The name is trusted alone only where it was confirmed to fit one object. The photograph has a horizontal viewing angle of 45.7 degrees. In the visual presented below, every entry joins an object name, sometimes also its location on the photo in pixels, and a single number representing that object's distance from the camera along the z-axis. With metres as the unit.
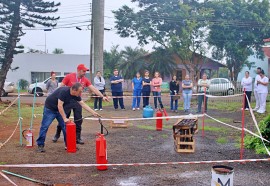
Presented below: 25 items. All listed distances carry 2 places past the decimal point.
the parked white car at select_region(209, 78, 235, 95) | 21.94
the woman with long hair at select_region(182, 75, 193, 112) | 13.70
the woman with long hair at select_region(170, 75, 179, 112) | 14.63
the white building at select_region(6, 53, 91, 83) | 38.97
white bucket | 4.12
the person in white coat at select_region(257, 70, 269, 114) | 12.97
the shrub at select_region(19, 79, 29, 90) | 36.96
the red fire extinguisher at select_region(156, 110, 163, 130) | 9.44
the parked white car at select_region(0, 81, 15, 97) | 25.54
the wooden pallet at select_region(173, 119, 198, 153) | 6.84
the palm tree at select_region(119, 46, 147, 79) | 36.81
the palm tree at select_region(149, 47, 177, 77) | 35.69
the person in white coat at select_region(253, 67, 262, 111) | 13.14
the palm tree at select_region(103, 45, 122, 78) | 40.72
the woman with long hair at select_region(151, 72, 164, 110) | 14.12
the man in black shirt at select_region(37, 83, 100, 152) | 6.69
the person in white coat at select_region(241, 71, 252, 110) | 14.15
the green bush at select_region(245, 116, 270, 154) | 6.86
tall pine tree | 19.69
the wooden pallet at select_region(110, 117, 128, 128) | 10.10
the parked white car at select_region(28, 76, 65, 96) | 26.23
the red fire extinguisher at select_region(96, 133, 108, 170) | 5.50
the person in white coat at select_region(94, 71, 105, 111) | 14.41
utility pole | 19.62
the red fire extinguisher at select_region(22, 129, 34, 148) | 7.16
